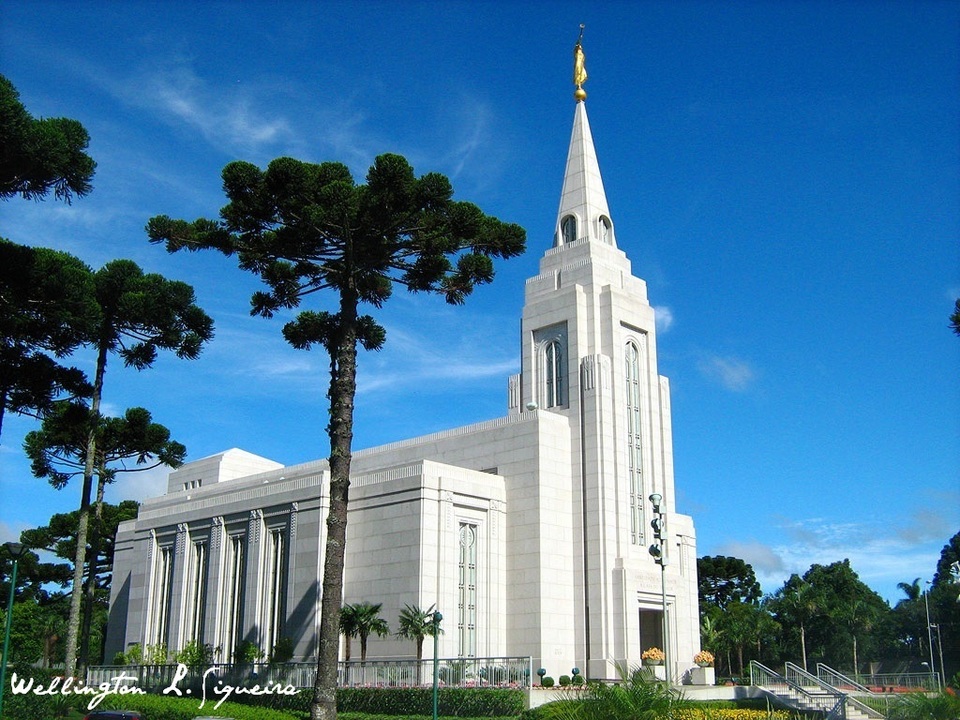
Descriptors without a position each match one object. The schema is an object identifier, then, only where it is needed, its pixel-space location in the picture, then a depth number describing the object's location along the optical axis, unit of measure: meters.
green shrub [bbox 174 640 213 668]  41.06
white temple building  40.22
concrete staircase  30.53
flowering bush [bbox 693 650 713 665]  40.06
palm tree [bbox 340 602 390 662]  36.78
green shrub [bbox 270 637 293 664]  38.91
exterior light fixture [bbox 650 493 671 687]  28.05
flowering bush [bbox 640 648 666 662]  37.72
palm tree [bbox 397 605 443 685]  36.06
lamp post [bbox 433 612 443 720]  26.43
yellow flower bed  27.84
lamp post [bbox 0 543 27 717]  23.48
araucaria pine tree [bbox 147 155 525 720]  28.11
